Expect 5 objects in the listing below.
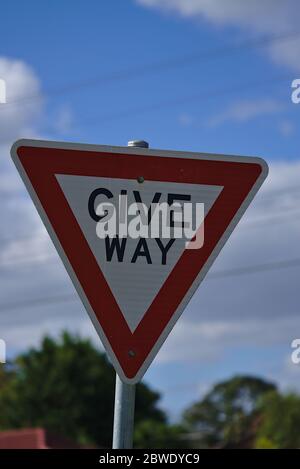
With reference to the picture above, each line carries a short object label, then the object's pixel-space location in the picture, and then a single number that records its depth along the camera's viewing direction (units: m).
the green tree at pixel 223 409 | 91.25
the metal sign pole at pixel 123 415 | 3.43
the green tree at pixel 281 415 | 57.06
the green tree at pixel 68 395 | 69.38
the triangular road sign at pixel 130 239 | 3.57
